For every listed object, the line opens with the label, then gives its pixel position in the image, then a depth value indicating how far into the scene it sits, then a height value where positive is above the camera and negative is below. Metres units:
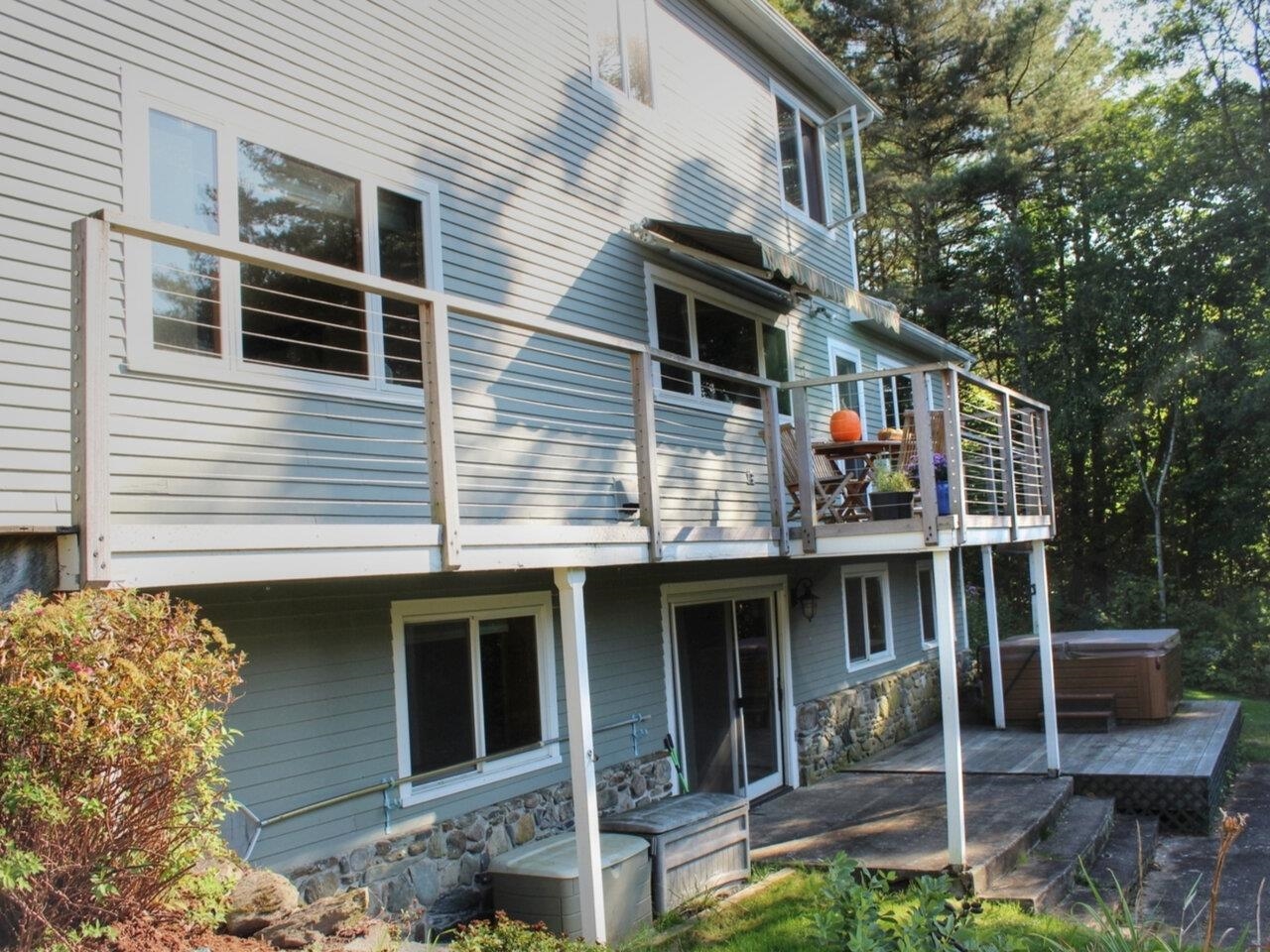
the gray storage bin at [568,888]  6.41 -1.92
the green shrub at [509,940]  5.31 -1.84
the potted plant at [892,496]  8.51 +0.42
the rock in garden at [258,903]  4.52 -1.35
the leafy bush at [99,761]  3.38 -0.54
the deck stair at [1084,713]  12.84 -2.08
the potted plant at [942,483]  8.32 +0.49
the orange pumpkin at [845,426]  10.48 +1.21
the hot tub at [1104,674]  13.16 -1.68
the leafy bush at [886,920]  4.23 -1.54
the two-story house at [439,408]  5.15 +1.02
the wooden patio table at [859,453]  9.60 +0.90
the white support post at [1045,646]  10.38 -1.04
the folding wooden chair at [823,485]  9.20 +0.61
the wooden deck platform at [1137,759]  10.09 -2.29
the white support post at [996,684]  13.75 -1.79
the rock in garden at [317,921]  4.43 -1.43
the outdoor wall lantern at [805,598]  11.77 -0.47
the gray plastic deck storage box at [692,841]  6.98 -1.89
